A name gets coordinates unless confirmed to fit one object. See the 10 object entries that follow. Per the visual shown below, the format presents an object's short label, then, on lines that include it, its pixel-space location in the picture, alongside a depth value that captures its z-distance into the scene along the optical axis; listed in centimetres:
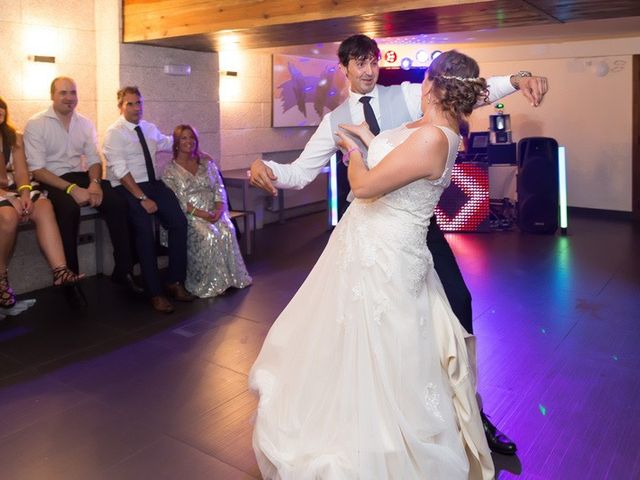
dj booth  725
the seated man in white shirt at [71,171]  462
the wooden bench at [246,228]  572
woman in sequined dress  486
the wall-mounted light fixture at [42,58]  488
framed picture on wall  774
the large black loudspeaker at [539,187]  709
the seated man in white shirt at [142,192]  470
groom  244
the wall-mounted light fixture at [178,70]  557
